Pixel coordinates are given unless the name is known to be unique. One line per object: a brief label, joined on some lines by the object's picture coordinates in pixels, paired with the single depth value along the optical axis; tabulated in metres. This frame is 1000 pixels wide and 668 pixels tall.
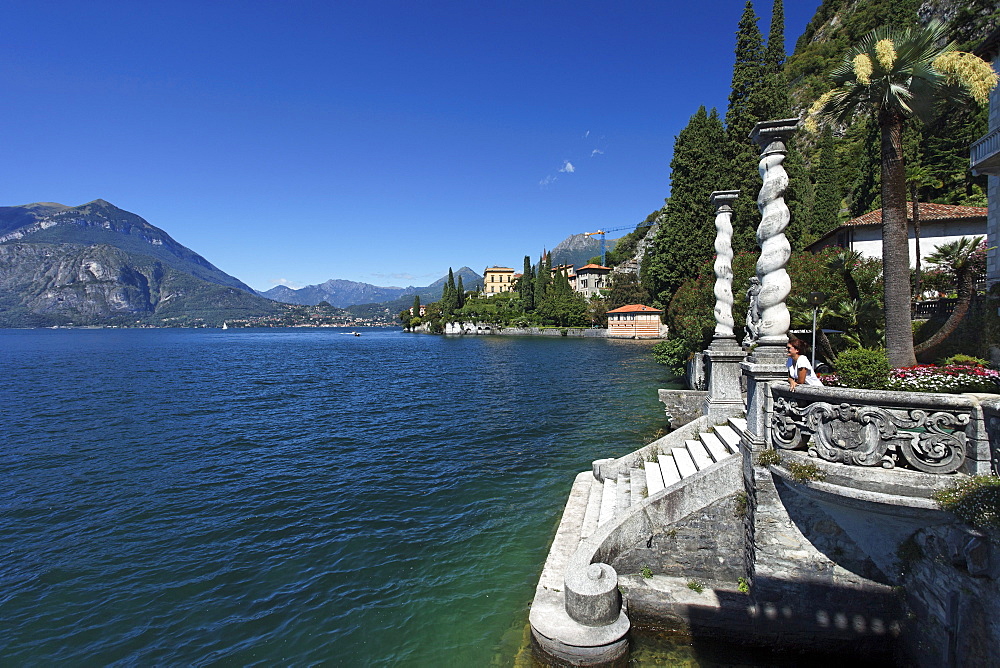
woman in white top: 7.40
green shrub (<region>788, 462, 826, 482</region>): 4.92
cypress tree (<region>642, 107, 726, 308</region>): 32.62
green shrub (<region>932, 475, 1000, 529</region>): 3.96
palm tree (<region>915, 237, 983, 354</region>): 12.08
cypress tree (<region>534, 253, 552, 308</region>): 110.75
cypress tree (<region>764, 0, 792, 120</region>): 32.12
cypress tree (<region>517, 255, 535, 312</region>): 116.31
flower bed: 6.75
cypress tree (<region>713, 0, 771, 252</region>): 30.62
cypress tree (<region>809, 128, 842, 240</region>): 41.41
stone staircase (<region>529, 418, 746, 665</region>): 5.93
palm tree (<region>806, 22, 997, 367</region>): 8.72
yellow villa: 166.50
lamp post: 14.62
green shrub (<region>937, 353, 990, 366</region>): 9.63
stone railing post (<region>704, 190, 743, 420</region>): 9.81
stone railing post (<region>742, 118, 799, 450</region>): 6.82
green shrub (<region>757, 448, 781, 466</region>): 5.53
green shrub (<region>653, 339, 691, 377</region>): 23.98
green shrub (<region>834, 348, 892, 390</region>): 7.43
